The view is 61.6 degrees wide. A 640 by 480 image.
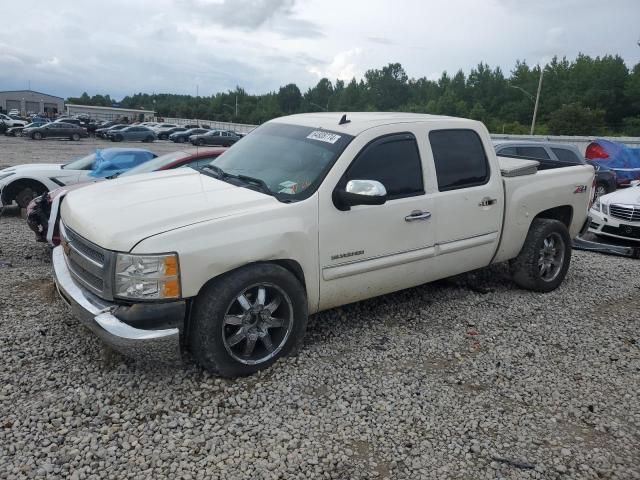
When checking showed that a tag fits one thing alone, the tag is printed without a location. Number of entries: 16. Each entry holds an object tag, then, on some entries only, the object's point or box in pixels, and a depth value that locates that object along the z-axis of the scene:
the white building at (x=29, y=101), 101.25
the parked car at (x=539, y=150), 10.80
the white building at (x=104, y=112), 94.19
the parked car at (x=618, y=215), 8.44
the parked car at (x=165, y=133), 50.56
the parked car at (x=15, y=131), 39.38
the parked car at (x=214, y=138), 41.84
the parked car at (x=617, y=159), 14.13
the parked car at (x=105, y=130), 43.30
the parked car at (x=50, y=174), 8.72
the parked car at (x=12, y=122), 42.44
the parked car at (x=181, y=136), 47.62
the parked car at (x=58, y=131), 37.22
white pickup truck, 3.29
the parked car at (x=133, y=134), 42.25
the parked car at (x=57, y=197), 5.55
